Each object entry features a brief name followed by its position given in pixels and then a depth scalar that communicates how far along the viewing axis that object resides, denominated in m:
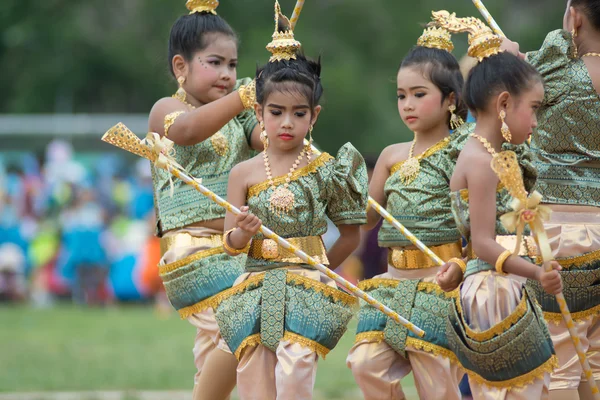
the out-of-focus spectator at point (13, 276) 34.03
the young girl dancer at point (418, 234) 10.46
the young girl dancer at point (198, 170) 11.26
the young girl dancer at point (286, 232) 9.70
